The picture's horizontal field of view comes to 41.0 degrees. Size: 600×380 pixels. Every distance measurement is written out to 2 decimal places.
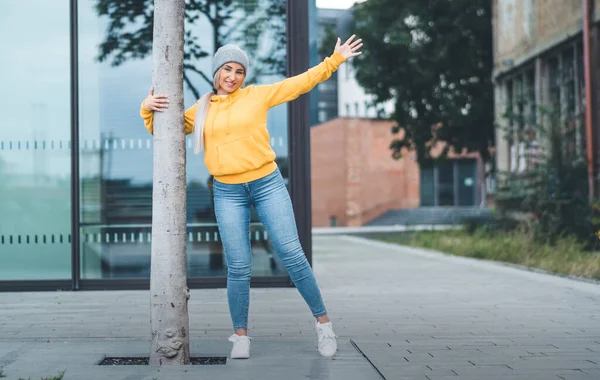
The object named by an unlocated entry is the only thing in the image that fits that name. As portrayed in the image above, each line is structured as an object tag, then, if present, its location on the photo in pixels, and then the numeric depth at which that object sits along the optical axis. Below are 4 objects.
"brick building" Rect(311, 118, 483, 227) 40.09
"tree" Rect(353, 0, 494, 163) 20.94
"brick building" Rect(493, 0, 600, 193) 13.59
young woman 4.64
